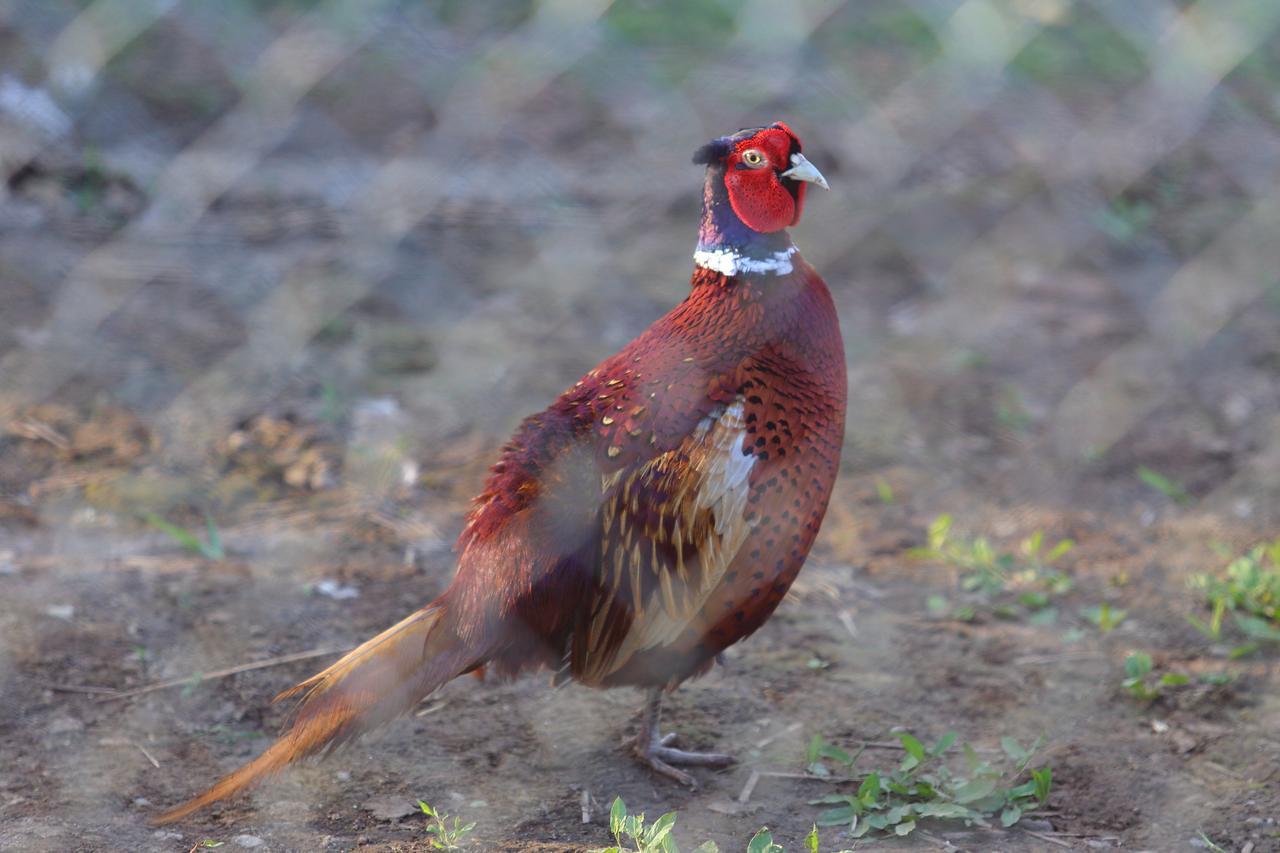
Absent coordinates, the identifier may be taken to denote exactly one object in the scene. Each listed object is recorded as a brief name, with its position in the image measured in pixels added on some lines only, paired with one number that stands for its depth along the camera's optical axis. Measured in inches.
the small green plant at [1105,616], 224.1
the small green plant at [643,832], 157.6
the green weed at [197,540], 229.3
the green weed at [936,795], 174.4
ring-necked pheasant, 174.2
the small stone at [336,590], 226.5
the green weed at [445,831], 164.4
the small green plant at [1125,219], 366.9
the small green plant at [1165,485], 263.4
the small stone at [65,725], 187.5
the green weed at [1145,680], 204.2
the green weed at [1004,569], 231.8
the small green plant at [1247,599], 215.5
